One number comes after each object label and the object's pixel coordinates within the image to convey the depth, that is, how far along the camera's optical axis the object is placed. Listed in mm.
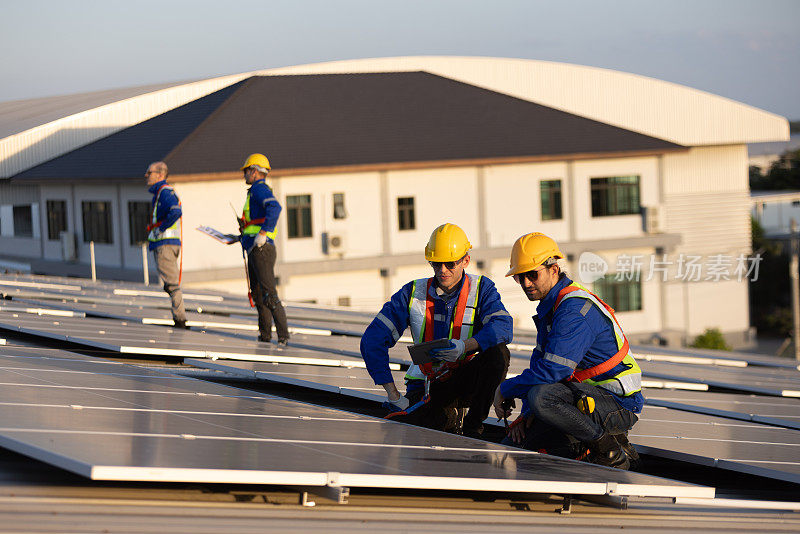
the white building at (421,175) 37281
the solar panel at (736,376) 11930
